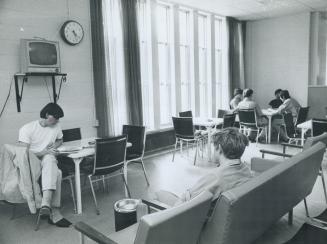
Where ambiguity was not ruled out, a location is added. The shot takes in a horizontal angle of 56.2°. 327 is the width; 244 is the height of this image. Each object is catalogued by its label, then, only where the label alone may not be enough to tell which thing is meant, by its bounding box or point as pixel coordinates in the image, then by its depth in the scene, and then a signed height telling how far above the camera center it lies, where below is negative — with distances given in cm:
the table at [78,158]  312 -69
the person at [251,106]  645 -47
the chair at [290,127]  534 -79
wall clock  440 +85
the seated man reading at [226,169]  185 -53
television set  387 +46
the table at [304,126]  480 -69
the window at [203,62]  728 +56
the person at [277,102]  746 -46
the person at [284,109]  659 -58
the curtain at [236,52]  796 +85
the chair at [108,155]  319 -71
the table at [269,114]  649 -65
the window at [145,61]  556 +50
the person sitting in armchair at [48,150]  299 -65
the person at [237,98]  728 -33
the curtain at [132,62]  524 +45
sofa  160 -72
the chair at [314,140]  289 -56
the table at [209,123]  517 -64
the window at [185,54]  678 +72
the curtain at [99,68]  475 +33
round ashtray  242 -95
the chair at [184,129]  513 -72
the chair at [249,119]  634 -73
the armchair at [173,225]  132 -63
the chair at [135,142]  403 -73
